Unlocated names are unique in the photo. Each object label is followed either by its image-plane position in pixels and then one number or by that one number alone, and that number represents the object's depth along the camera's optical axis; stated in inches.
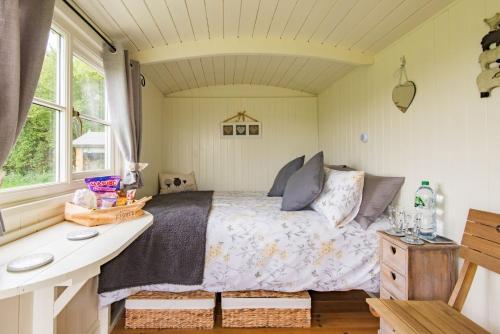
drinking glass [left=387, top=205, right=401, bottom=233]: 61.5
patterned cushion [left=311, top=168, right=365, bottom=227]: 68.0
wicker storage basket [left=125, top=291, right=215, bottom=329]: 65.7
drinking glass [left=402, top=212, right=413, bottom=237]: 59.8
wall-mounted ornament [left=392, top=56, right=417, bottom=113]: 69.7
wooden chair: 41.1
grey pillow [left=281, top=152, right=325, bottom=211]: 75.6
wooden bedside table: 51.7
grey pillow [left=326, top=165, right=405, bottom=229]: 68.8
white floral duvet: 64.5
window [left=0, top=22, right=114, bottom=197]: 49.9
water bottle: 58.9
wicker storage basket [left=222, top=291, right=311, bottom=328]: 66.6
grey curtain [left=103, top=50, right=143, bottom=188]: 74.1
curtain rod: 56.0
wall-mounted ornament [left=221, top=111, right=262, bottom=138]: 139.8
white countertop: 28.0
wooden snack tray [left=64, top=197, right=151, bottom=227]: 51.6
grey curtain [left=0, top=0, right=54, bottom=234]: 34.5
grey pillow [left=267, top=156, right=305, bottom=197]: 108.5
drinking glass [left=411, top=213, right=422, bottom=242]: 57.1
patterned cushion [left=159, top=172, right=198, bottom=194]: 121.7
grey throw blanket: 62.8
